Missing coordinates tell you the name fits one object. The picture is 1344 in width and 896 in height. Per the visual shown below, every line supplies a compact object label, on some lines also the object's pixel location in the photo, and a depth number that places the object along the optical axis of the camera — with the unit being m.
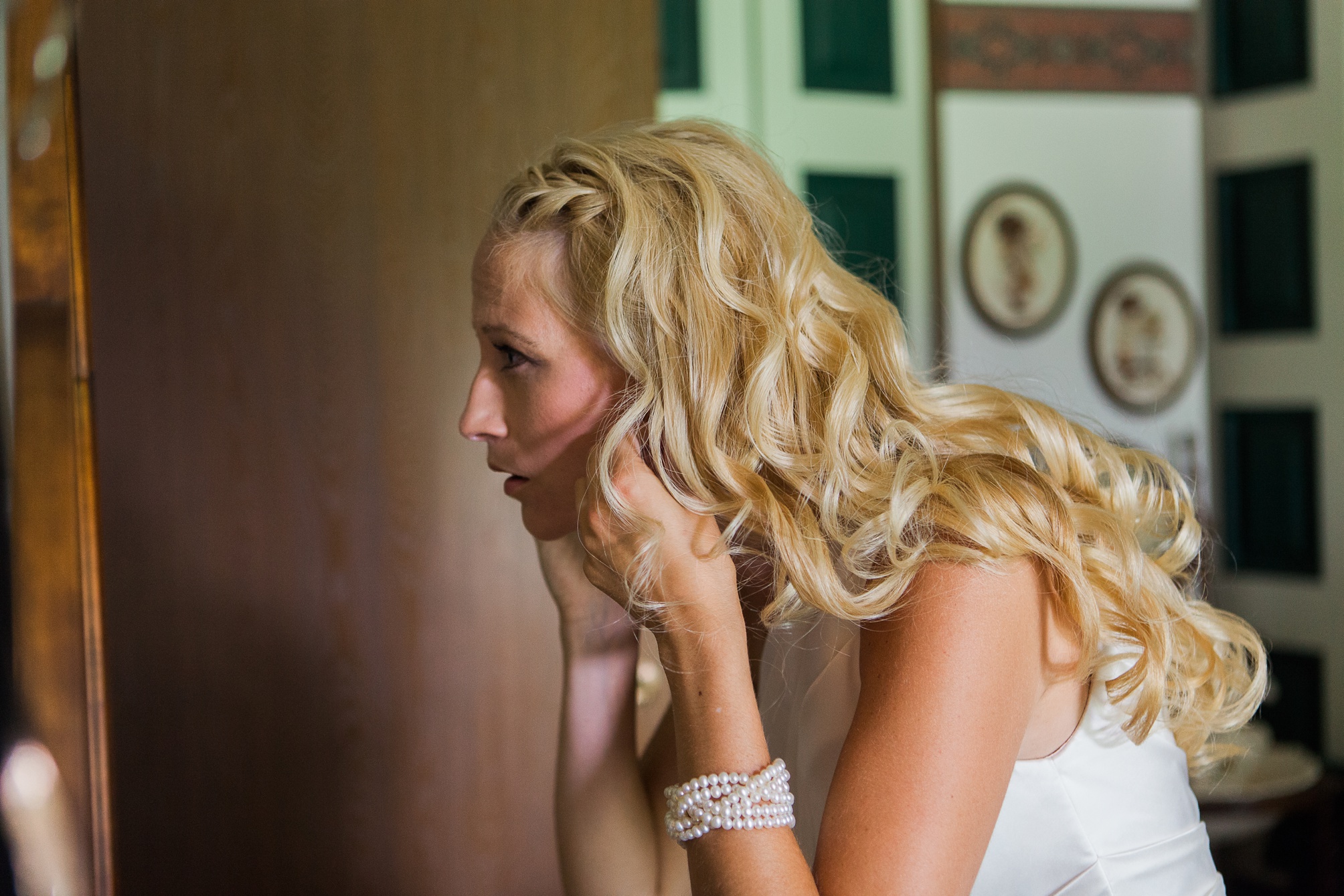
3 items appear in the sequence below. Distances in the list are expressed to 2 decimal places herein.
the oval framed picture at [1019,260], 3.63
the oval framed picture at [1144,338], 3.79
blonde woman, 0.88
